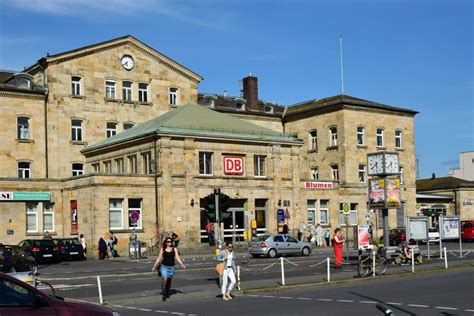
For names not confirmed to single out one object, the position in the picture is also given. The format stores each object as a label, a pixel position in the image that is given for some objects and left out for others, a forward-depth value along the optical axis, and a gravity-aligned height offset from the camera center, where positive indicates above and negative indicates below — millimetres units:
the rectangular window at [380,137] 70500 +7548
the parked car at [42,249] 42278 -1633
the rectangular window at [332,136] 68812 +7603
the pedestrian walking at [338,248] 30955 -1523
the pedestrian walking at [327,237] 56562 -1836
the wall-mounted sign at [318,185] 57494 +2432
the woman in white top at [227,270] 20609 -1565
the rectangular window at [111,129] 61125 +7903
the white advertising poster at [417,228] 33750 -791
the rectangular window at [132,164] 52141 +4097
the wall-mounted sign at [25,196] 48628 +1887
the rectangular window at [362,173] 68375 +3882
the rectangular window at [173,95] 65312 +11389
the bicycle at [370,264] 25844 -1904
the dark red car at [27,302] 9305 -1066
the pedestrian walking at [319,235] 55044 -1611
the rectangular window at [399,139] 72312 +7480
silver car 41875 -1856
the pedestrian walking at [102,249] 44625 -1795
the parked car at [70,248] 43781 -1684
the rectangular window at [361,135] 68812 +7603
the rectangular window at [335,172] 68475 +4080
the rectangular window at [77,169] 59031 +4377
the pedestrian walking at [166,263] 20766 -1325
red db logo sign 52281 +3854
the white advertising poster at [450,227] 35312 -846
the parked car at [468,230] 61000 -1709
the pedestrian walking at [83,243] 45781 -1429
